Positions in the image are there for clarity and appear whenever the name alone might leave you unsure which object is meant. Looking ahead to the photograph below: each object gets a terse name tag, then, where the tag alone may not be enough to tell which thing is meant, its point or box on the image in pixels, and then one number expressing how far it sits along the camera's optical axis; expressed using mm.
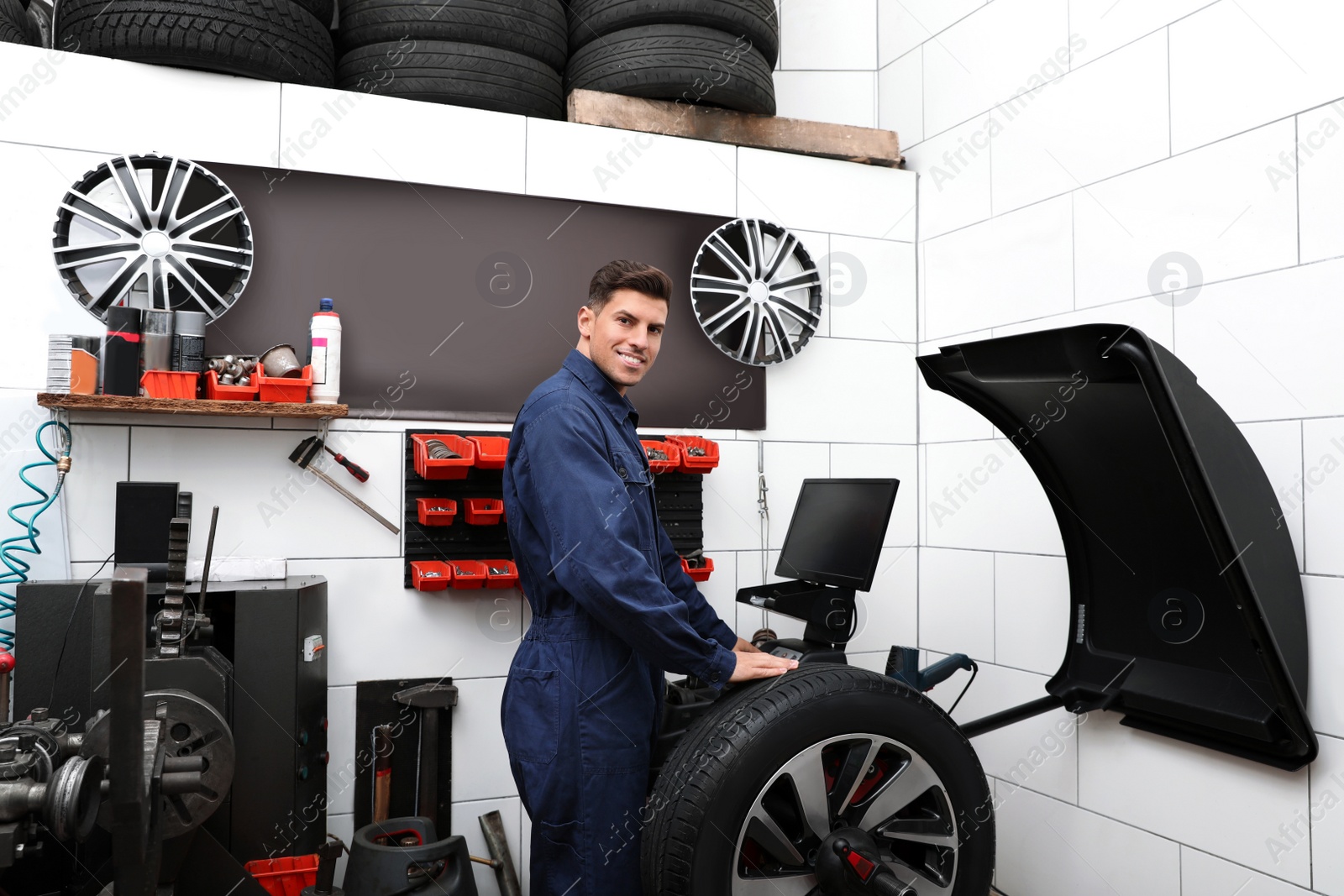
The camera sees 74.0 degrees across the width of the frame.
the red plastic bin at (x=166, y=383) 2428
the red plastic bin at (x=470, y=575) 2717
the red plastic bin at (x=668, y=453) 2883
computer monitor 2383
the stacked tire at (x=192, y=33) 2539
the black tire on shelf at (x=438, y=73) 2914
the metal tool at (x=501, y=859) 2746
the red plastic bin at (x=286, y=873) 2273
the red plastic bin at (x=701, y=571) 2977
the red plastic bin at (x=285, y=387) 2510
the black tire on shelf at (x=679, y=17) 3104
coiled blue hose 2367
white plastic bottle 2619
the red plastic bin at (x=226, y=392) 2482
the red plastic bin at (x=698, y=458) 2936
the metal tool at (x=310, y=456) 2670
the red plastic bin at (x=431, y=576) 2697
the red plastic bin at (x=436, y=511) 2686
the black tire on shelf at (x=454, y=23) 2920
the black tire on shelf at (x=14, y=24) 2617
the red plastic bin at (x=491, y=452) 2646
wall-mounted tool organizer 2662
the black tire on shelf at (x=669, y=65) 3104
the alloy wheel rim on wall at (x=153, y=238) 2520
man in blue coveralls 1816
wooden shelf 2330
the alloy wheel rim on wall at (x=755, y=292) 3211
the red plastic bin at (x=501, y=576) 2752
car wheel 1739
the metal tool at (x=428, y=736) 2725
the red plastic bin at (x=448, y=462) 2611
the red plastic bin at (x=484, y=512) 2729
